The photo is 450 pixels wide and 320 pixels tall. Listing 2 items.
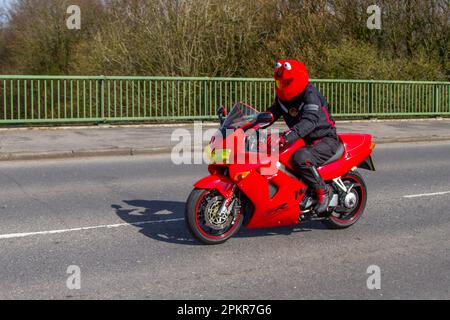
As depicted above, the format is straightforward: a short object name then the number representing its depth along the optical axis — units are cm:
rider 605
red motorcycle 583
